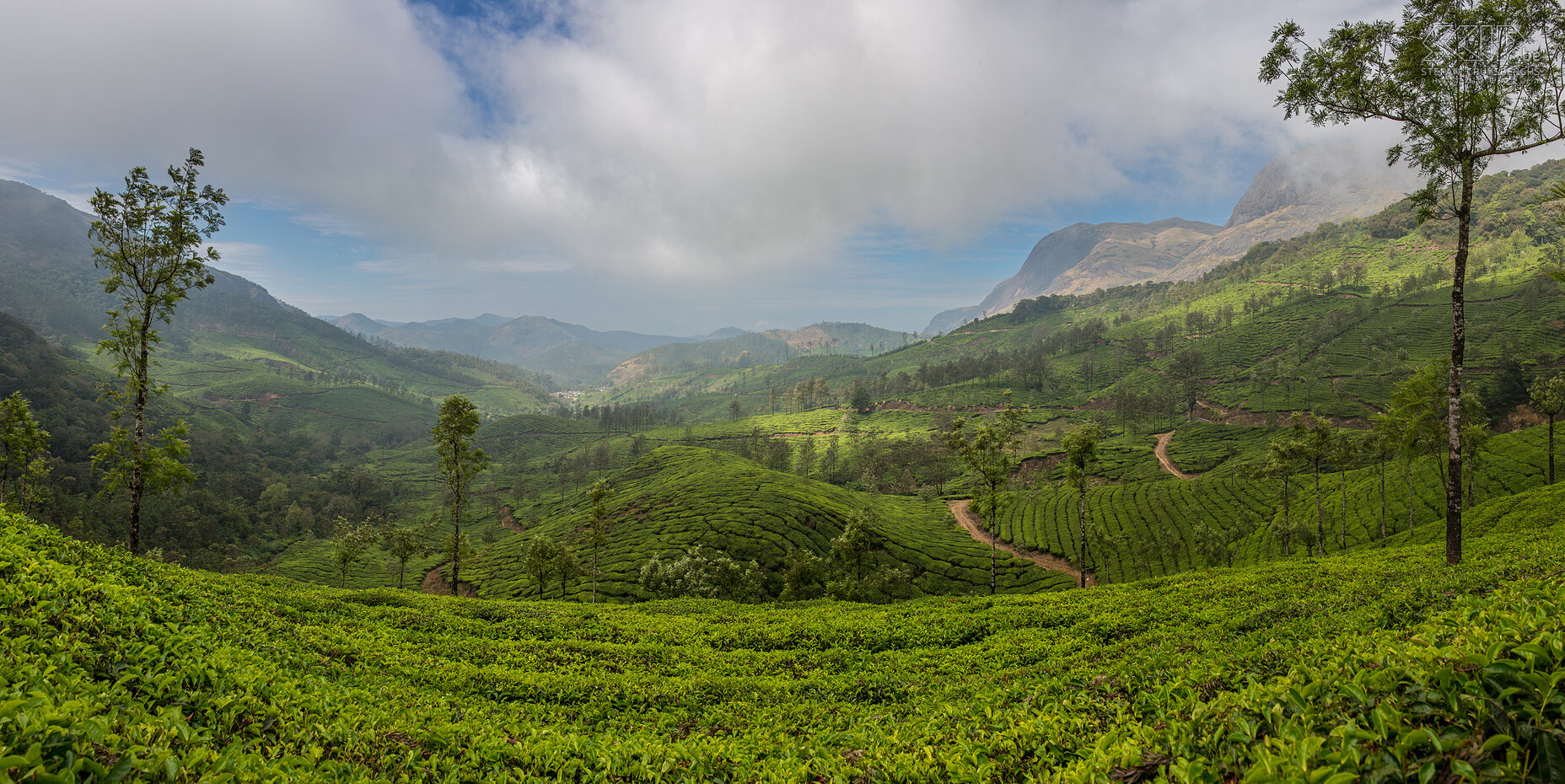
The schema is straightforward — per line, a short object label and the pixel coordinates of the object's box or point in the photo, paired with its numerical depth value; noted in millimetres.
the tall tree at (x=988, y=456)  32844
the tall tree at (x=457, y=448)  30328
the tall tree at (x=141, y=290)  20234
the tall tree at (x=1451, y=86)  14922
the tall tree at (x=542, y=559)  36344
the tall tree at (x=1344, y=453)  36031
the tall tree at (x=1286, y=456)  37750
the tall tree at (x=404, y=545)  40562
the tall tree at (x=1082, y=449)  32344
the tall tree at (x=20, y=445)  30359
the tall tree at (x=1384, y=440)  34656
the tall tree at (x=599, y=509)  37281
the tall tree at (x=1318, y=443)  35531
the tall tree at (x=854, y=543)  33875
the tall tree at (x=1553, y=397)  38938
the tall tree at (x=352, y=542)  45344
